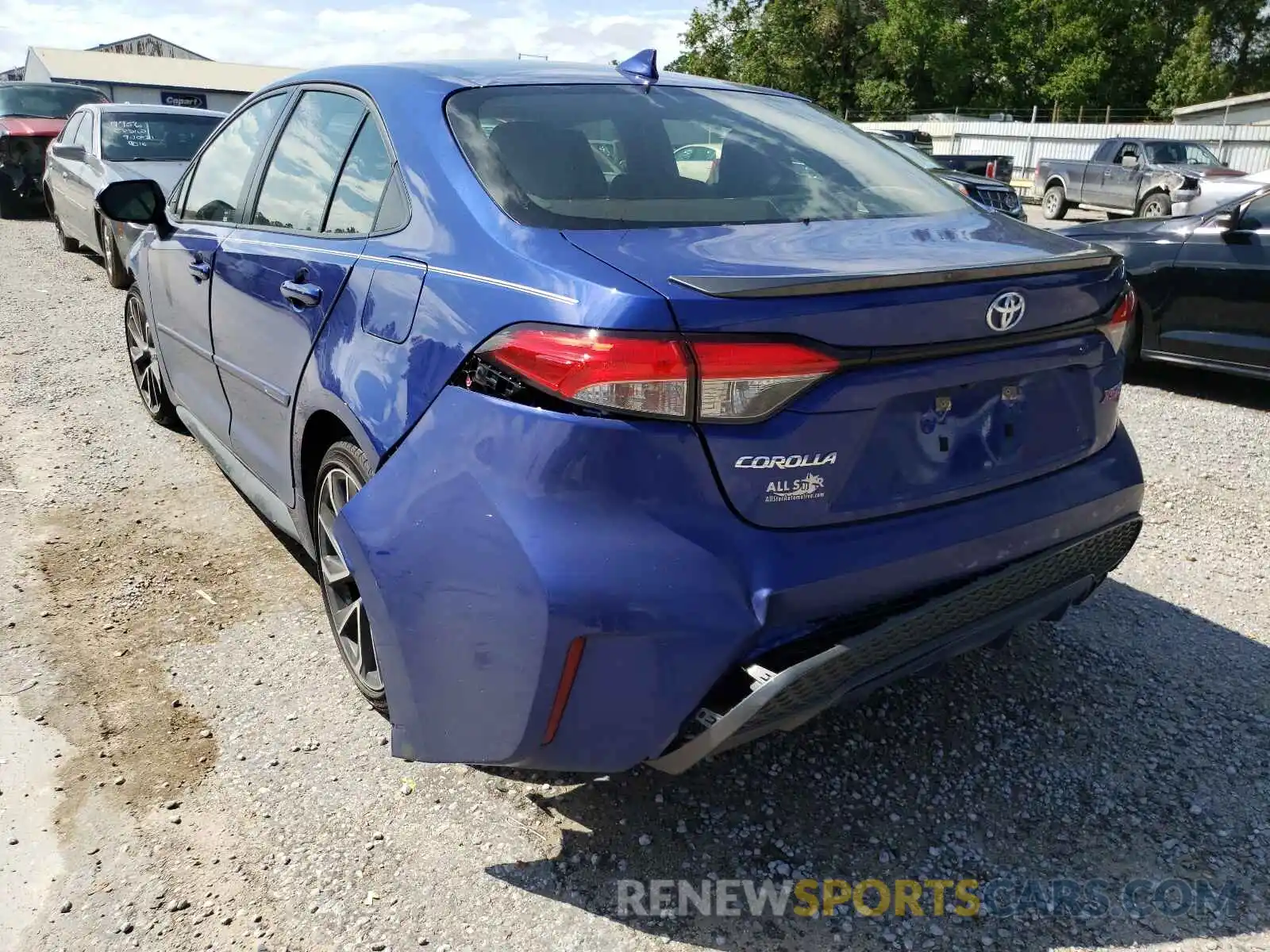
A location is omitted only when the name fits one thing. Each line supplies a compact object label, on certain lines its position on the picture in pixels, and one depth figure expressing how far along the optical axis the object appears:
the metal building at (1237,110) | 39.66
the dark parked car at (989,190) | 12.70
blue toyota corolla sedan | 1.98
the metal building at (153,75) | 54.91
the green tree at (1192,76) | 46.94
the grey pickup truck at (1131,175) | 18.83
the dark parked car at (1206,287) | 6.12
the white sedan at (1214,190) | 13.83
